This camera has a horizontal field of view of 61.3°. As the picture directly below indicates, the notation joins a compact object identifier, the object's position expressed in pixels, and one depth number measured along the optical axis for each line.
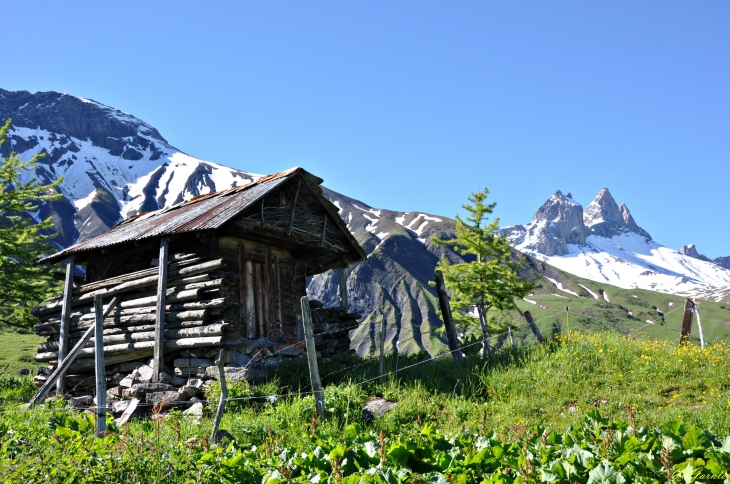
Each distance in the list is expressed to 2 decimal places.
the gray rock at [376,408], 10.52
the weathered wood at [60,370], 12.52
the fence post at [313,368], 10.17
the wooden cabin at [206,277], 14.28
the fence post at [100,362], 10.29
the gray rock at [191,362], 13.98
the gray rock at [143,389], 13.17
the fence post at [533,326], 14.86
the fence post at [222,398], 7.26
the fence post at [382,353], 12.58
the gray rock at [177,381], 13.91
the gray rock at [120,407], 13.12
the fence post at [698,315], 14.82
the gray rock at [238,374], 12.99
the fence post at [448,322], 14.63
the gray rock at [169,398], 12.75
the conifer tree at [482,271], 29.03
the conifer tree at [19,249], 20.02
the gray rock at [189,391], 13.10
